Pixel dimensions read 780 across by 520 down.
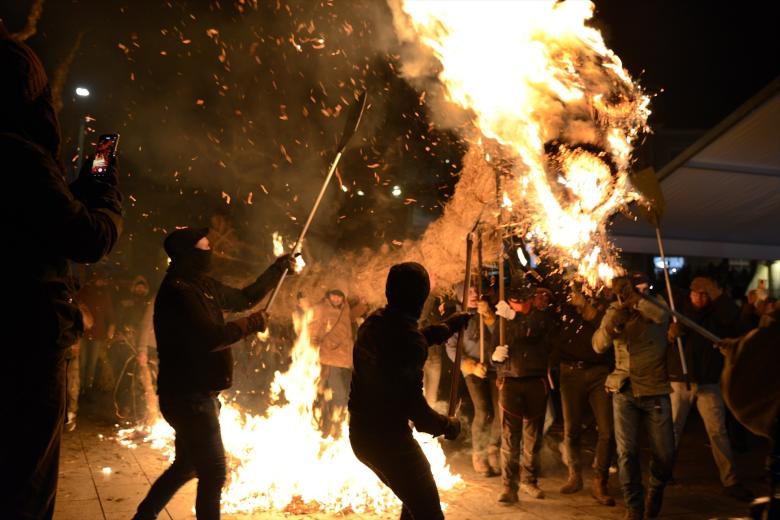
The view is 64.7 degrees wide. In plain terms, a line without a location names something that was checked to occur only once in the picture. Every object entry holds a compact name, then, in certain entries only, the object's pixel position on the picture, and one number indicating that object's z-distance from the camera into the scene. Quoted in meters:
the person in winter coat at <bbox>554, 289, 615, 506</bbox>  6.32
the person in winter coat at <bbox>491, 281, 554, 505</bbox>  6.02
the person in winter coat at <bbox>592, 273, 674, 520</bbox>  5.36
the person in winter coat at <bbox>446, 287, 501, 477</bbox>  6.86
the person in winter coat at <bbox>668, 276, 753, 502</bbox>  6.34
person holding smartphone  2.08
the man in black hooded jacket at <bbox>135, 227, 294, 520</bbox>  3.74
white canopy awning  8.53
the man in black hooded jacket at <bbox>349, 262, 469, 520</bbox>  3.47
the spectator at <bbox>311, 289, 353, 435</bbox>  8.24
